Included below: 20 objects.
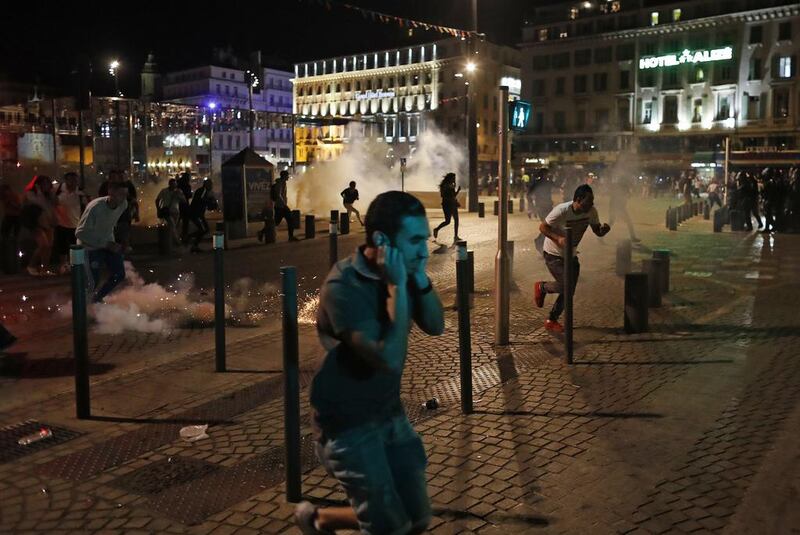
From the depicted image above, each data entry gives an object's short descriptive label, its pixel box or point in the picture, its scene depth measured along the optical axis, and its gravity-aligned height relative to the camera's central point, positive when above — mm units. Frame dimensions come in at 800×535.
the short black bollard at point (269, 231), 17844 -779
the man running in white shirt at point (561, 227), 7711 -338
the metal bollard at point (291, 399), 3807 -1040
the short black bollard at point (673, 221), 21881 -795
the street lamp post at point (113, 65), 39188 +7261
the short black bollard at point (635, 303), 7867 -1160
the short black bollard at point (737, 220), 21141 -762
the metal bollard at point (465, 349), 5293 -1097
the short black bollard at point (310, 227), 18906 -740
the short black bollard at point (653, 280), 9430 -1092
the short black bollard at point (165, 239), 15148 -802
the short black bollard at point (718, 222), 21219 -814
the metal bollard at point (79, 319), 5121 -817
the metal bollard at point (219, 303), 6355 -886
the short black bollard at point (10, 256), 12562 -923
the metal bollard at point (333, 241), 9609 -566
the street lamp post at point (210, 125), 32312 +3220
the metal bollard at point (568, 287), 6738 -843
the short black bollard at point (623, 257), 11945 -1008
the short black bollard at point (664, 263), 9688 -906
